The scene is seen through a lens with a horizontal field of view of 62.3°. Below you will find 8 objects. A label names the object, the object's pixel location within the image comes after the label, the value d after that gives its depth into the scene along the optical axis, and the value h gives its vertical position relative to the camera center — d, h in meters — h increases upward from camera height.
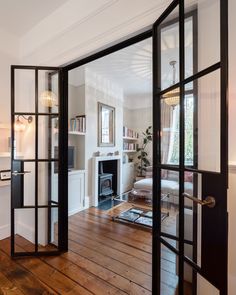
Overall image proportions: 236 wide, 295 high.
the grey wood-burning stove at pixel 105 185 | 4.47 -0.92
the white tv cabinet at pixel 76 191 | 3.68 -0.87
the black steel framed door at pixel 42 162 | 2.30 -0.19
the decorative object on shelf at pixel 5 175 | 2.56 -0.38
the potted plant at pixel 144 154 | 6.28 -0.24
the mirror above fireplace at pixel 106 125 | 4.48 +0.52
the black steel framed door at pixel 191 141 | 1.00 +0.04
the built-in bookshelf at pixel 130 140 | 5.86 +0.22
